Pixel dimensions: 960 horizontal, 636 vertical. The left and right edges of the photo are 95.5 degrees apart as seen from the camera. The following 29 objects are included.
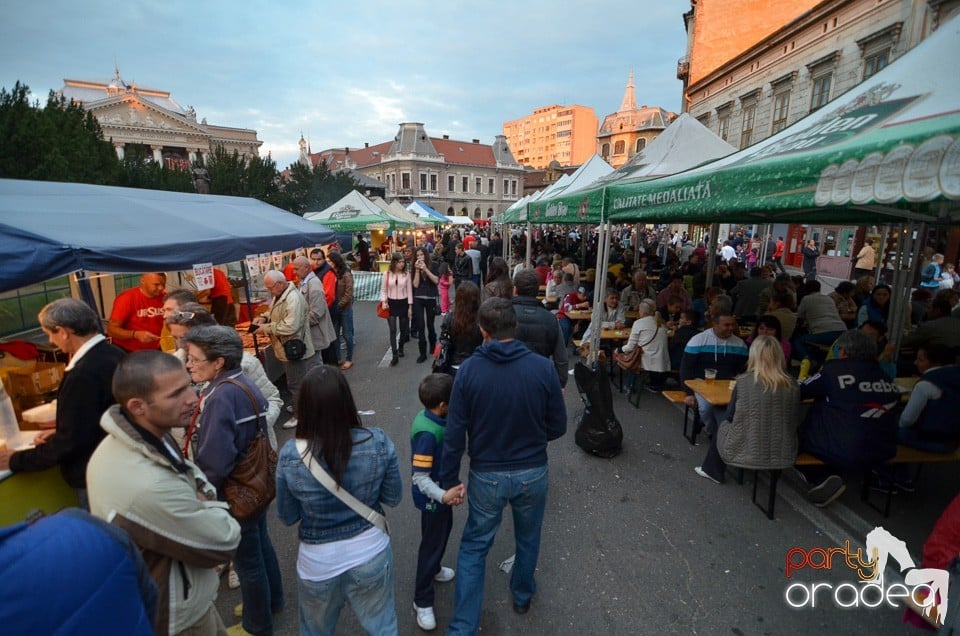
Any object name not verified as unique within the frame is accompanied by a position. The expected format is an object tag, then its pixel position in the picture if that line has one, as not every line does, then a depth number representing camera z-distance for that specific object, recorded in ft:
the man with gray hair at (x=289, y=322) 16.08
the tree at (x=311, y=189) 123.54
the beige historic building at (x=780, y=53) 46.17
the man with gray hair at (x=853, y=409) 10.32
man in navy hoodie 7.33
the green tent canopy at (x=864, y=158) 6.23
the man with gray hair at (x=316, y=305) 18.19
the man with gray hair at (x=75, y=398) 7.25
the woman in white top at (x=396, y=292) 22.27
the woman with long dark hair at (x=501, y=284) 14.87
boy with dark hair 7.40
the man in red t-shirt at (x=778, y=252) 61.64
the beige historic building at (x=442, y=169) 213.05
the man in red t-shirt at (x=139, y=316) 15.14
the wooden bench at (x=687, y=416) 15.33
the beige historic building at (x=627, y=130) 212.64
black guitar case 14.19
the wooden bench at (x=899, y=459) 11.14
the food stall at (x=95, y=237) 8.11
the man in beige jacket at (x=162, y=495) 4.46
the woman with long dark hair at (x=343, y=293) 22.76
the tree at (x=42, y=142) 48.32
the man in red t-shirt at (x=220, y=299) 20.85
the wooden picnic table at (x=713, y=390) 13.15
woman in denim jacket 5.79
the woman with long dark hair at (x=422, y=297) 23.47
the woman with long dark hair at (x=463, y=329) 12.35
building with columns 158.81
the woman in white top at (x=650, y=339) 17.60
